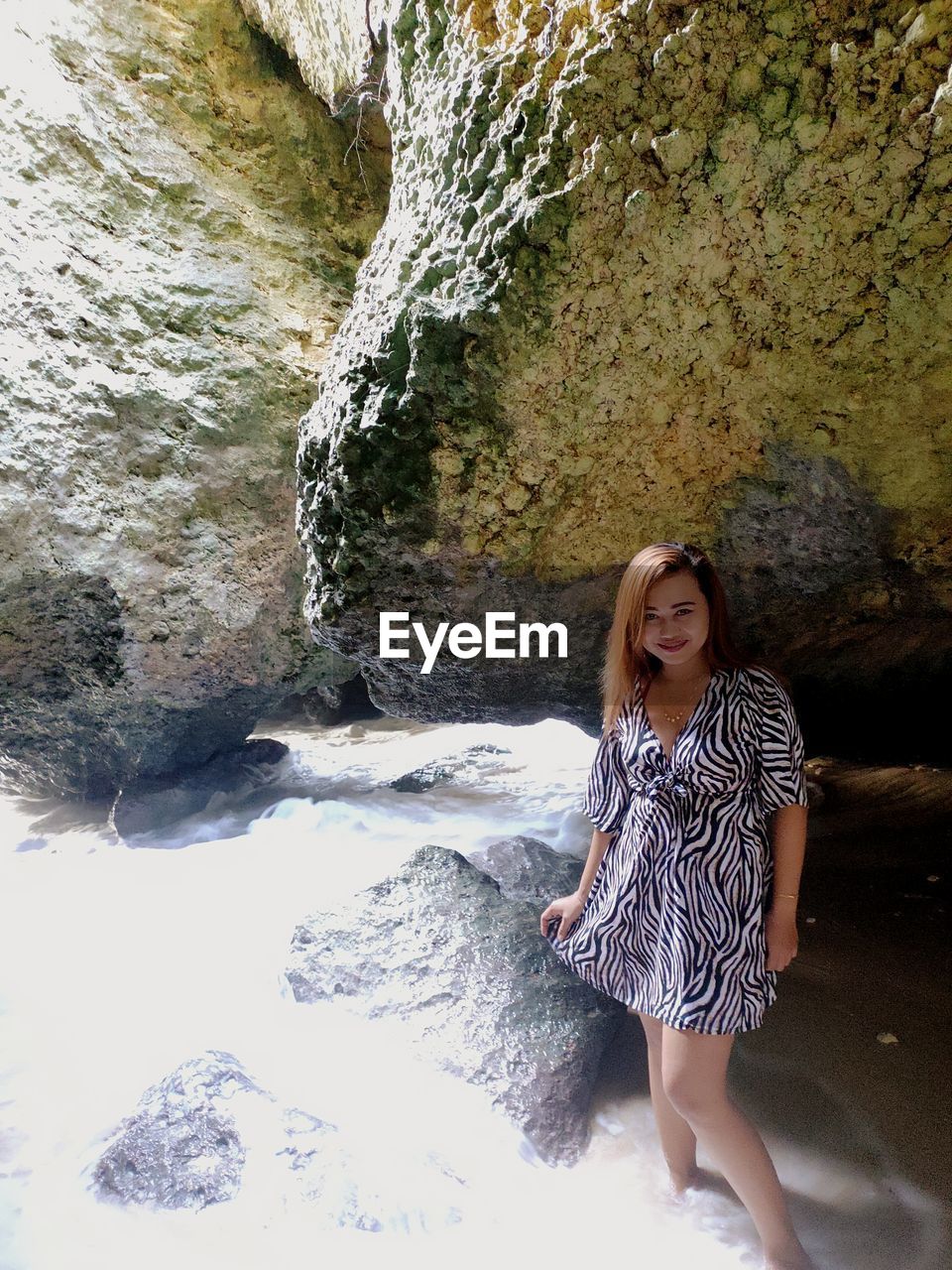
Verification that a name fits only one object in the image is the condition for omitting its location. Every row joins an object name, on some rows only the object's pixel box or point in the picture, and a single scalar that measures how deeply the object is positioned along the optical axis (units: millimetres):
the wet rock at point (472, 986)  2008
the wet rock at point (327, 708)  7070
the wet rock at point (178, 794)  4363
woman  1415
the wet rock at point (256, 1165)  1721
